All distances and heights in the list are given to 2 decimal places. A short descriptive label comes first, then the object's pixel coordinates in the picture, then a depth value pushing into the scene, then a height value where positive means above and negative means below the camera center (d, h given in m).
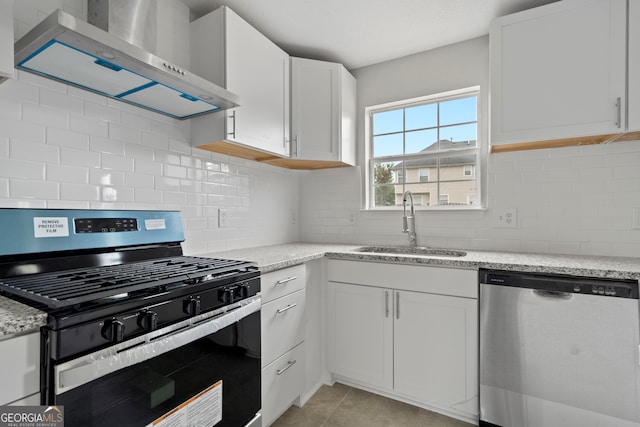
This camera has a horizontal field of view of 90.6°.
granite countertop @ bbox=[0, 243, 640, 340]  1.47 -0.26
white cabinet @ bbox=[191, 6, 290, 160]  1.78 +0.81
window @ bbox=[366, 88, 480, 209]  2.43 +0.52
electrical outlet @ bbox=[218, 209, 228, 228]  2.14 -0.02
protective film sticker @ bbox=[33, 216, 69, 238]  1.25 -0.05
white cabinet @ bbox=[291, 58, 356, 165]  2.35 +0.80
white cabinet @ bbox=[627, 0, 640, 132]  1.63 +0.76
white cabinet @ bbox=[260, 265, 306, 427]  1.62 -0.69
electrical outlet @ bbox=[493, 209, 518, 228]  2.17 -0.03
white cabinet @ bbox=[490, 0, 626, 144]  1.68 +0.81
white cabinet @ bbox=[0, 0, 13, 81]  1.01 +0.57
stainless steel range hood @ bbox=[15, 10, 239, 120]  1.05 +0.58
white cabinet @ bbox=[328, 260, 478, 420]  1.76 -0.71
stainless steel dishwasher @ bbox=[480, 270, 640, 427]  1.43 -0.66
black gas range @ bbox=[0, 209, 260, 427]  0.85 -0.33
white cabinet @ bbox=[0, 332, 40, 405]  0.75 -0.38
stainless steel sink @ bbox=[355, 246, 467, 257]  2.24 -0.27
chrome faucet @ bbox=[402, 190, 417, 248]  2.41 -0.09
